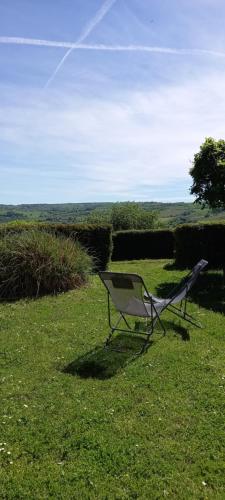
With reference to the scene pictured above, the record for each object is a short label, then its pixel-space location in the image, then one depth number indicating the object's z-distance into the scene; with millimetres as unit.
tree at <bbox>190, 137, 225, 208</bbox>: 10977
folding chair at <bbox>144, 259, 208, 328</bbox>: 6246
